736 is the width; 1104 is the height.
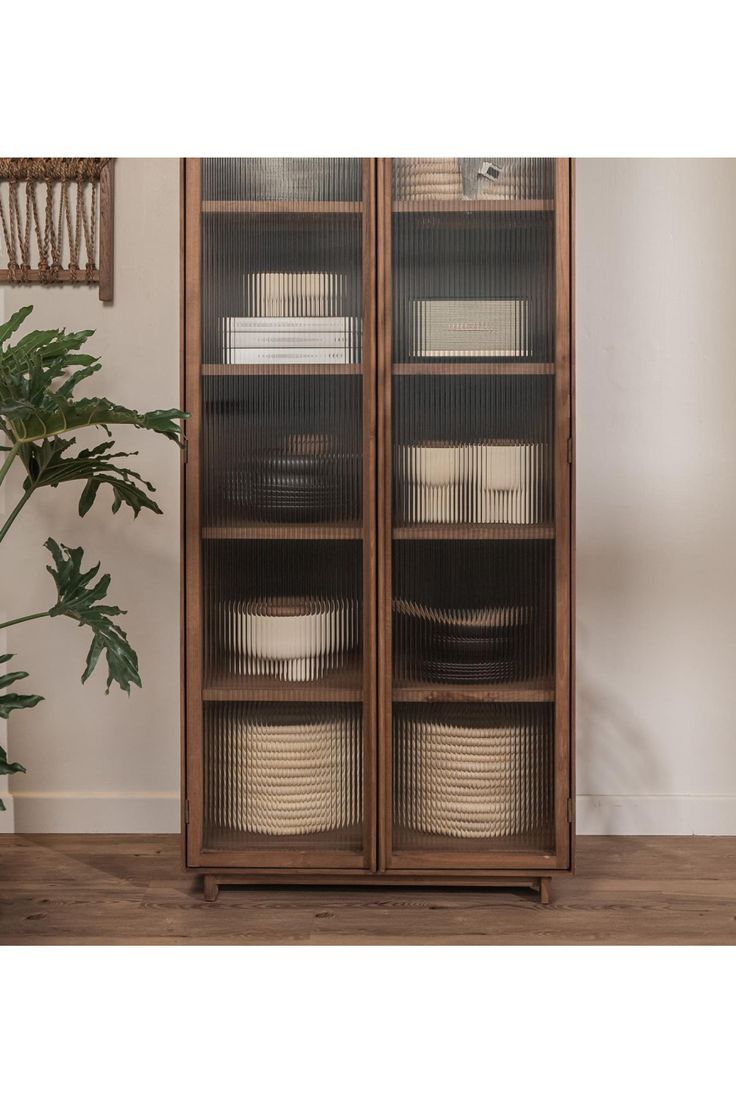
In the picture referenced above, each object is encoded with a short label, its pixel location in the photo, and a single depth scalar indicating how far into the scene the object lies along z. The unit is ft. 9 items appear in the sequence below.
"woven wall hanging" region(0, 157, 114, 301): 7.70
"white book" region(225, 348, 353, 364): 6.53
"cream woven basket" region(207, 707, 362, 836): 6.70
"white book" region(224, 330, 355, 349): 6.53
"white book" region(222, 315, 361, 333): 6.52
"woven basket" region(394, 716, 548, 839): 6.66
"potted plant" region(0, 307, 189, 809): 5.63
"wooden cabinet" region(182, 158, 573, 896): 6.44
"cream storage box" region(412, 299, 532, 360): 6.48
